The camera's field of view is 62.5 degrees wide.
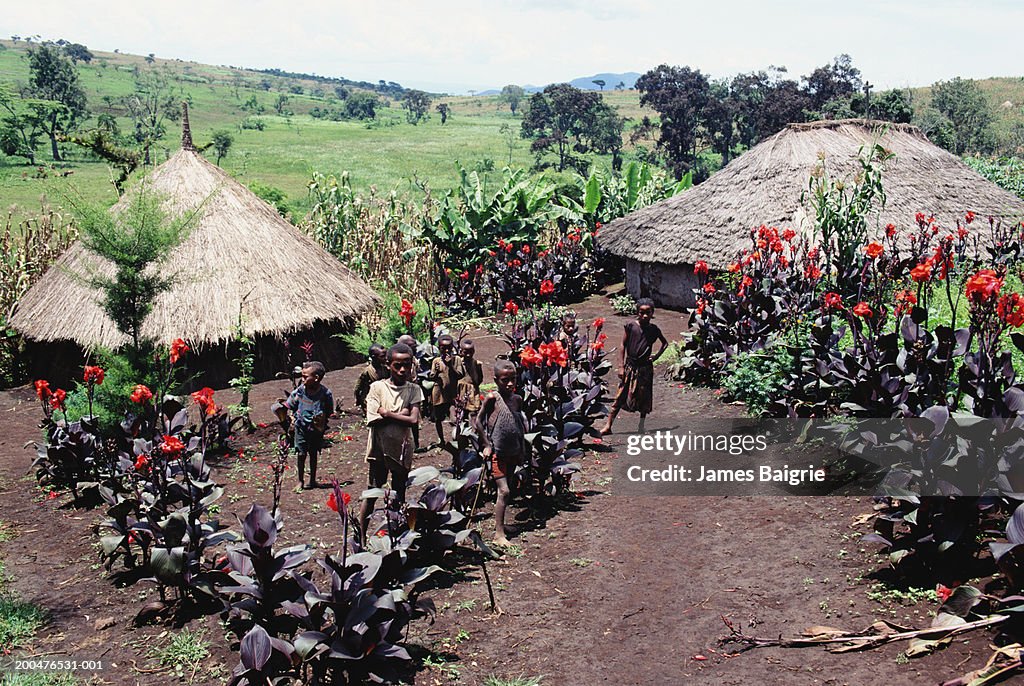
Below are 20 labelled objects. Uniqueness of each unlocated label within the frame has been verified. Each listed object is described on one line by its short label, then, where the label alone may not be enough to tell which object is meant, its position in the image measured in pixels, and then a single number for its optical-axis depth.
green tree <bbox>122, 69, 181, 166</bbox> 52.66
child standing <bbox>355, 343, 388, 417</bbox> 8.04
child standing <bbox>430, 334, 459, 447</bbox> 8.49
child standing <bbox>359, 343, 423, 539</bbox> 6.12
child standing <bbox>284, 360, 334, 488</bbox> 7.36
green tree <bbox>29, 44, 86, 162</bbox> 52.88
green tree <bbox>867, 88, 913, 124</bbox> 34.06
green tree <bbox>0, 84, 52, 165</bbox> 44.34
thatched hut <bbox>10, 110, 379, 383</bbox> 11.62
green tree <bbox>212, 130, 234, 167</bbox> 51.84
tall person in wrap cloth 8.59
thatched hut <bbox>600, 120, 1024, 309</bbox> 16.30
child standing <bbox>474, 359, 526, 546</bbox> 6.22
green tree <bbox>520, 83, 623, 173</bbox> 54.19
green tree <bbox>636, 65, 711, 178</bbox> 45.31
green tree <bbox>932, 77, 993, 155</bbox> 52.44
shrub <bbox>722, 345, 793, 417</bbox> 8.59
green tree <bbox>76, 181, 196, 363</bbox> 8.54
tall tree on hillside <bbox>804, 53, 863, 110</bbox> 43.72
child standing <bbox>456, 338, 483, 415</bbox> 7.99
